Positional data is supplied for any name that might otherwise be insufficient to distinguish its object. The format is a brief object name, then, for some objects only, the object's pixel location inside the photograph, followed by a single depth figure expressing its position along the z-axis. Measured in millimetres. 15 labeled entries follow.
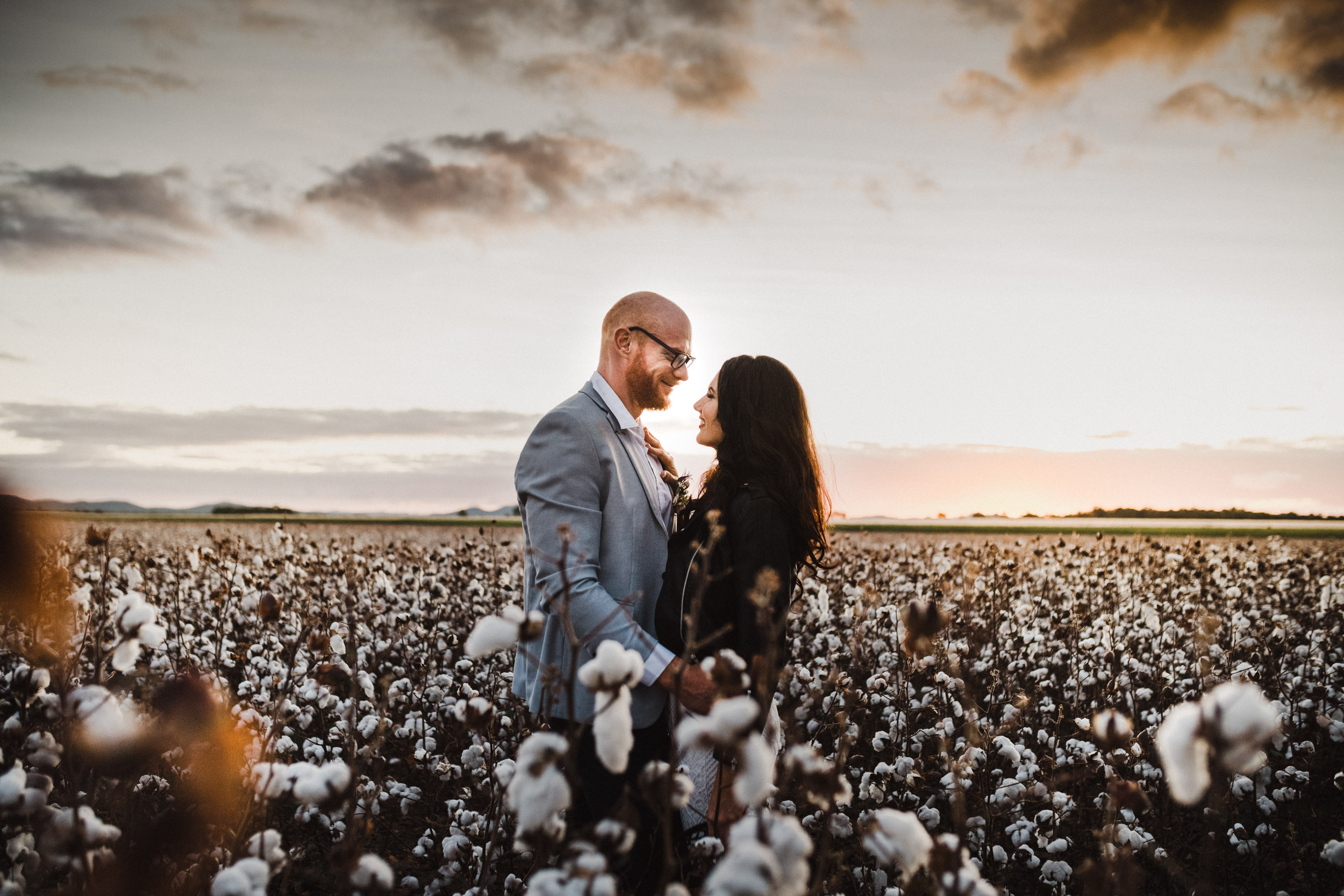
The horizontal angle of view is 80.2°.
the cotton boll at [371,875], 1565
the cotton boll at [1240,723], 1263
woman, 2762
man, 2820
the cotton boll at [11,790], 1685
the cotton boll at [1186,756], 1337
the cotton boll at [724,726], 1367
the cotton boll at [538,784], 1484
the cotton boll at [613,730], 1534
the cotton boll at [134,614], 1903
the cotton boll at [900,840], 1470
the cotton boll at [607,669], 1521
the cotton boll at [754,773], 1380
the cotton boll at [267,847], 1747
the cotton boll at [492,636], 1647
